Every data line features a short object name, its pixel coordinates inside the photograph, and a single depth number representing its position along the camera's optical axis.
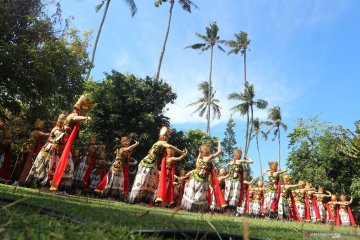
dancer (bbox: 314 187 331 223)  20.81
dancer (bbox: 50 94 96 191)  7.74
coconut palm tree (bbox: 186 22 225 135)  44.59
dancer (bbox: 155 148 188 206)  10.05
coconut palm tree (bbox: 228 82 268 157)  46.75
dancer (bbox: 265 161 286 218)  14.06
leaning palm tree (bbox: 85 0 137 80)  26.30
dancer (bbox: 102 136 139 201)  11.18
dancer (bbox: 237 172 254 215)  15.83
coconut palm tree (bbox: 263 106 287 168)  49.94
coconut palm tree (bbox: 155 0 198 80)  30.56
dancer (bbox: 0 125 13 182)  12.51
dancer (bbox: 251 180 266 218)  18.02
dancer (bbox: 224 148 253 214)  13.29
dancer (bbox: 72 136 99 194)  12.88
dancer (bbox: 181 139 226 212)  10.05
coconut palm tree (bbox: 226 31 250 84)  47.41
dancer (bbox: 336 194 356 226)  21.60
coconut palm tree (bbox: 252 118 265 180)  50.33
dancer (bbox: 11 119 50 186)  9.76
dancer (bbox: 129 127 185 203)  10.52
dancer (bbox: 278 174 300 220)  15.14
